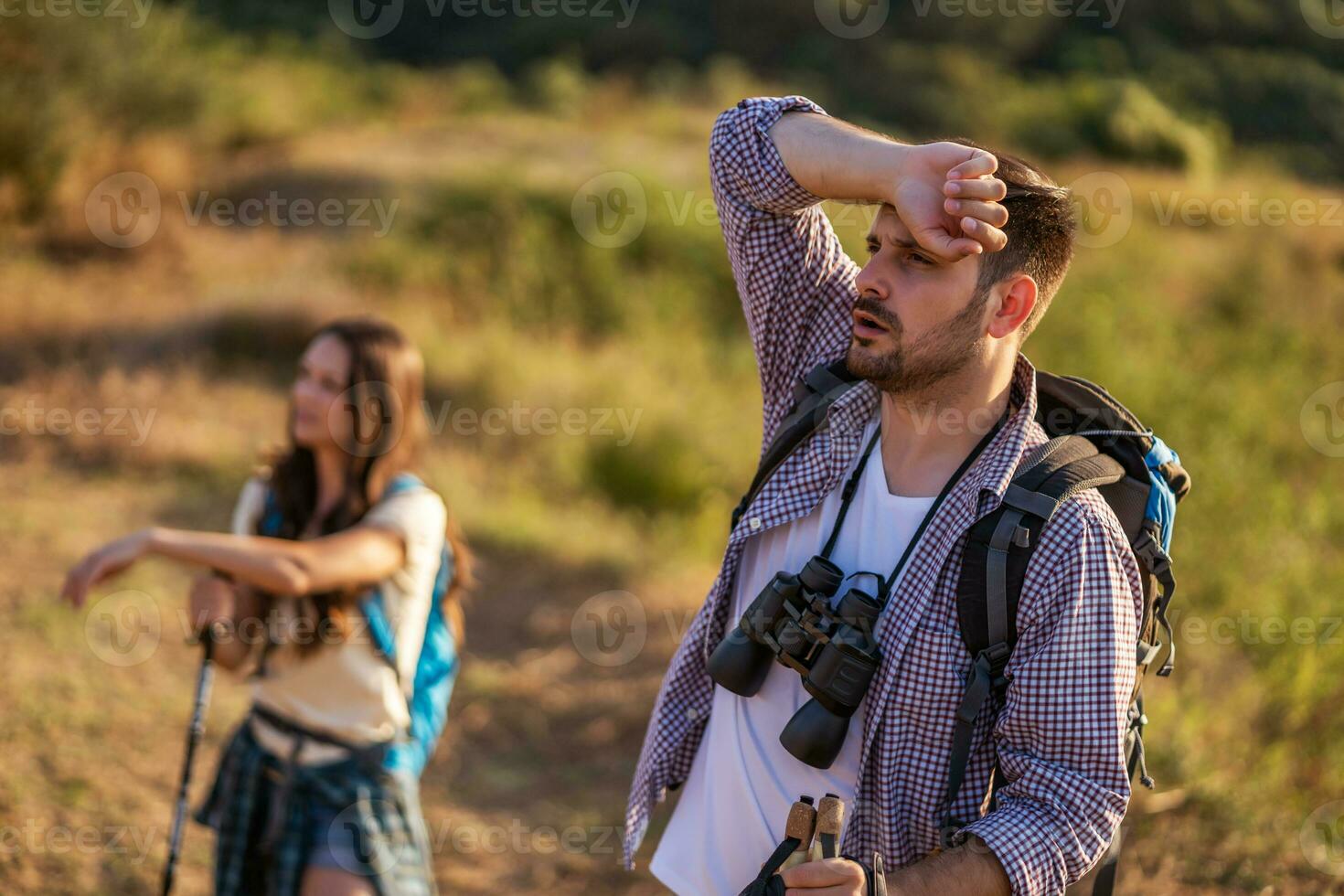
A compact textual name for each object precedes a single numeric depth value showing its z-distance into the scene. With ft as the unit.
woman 17.28
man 15.18
